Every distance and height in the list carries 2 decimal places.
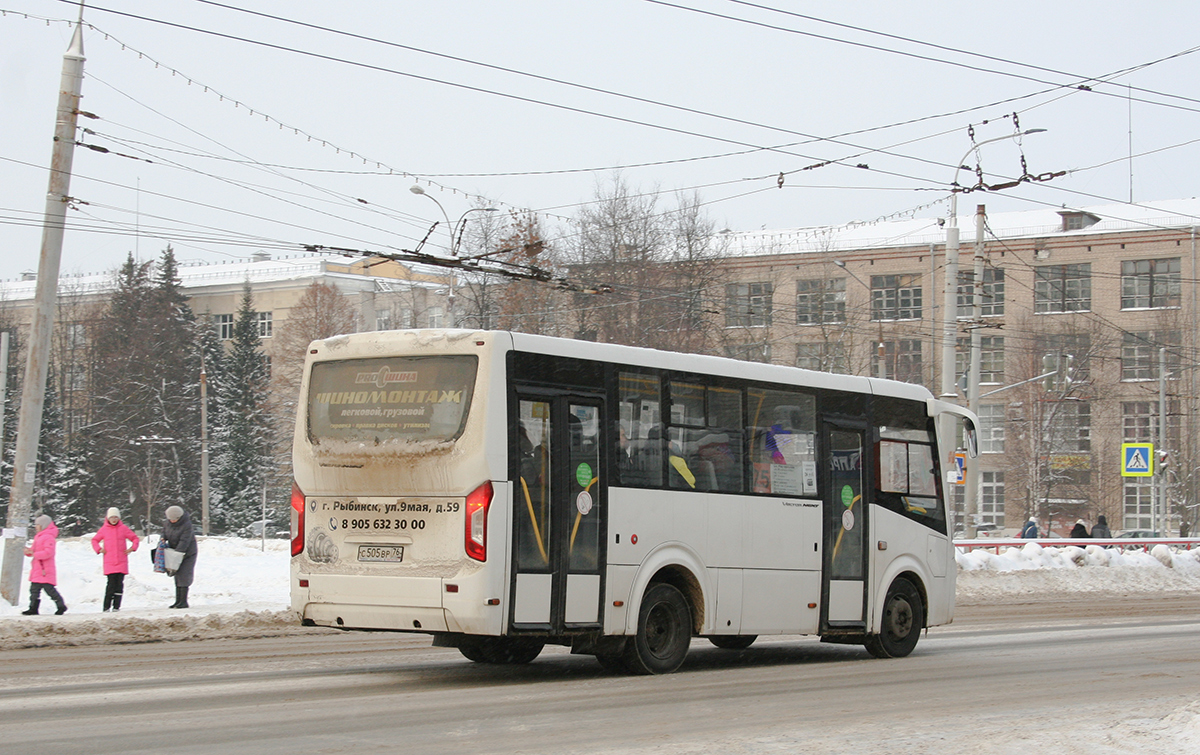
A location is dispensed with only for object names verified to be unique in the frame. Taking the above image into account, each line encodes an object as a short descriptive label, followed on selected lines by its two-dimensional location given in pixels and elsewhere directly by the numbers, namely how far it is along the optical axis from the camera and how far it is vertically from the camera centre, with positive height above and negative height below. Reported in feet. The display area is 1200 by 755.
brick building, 209.15 +29.69
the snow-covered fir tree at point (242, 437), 237.04 +8.30
